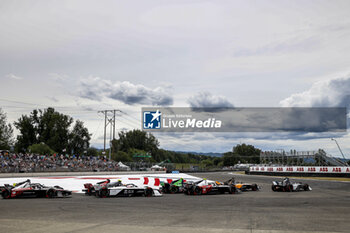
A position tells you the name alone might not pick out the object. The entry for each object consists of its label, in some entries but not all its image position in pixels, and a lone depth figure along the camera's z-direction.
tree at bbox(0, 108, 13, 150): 73.25
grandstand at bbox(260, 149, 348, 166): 52.53
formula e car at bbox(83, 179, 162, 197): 20.12
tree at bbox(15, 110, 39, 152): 81.88
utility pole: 72.96
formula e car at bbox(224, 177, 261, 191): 24.40
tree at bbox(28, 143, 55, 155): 72.06
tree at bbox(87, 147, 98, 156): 110.41
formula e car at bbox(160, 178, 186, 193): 23.39
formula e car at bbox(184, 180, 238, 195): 21.92
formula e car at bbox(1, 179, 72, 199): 19.08
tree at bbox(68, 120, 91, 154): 92.56
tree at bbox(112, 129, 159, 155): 142.50
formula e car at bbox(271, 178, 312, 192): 23.98
